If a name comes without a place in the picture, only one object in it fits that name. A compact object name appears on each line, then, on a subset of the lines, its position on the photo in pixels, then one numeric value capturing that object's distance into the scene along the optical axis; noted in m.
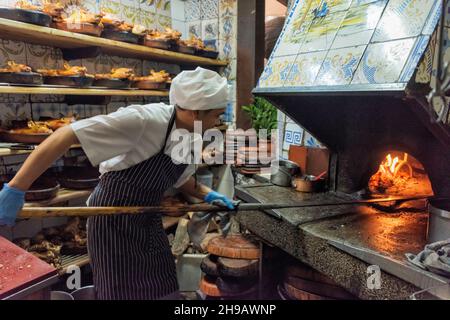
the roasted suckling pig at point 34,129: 2.50
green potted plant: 3.52
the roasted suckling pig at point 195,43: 3.68
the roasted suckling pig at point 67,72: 2.60
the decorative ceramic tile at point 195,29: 4.32
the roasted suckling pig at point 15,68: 2.34
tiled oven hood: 1.39
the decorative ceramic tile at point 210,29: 4.20
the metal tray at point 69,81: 2.63
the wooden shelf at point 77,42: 2.37
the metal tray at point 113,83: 2.97
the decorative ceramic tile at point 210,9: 4.14
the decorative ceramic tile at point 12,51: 2.73
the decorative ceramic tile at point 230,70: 4.14
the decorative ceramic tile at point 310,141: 2.65
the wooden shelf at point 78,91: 2.31
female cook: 1.54
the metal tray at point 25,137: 2.45
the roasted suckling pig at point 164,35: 3.35
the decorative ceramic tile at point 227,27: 4.05
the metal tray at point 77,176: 2.72
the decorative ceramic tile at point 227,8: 4.01
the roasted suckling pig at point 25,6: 2.35
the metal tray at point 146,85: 3.35
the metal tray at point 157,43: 3.32
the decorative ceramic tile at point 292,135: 2.84
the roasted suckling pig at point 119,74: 3.00
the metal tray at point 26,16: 2.29
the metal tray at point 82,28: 2.62
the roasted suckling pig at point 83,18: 2.67
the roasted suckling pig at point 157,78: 3.35
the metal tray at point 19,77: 2.33
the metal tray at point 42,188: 2.38
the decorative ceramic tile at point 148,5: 3.79
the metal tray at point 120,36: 2.97
